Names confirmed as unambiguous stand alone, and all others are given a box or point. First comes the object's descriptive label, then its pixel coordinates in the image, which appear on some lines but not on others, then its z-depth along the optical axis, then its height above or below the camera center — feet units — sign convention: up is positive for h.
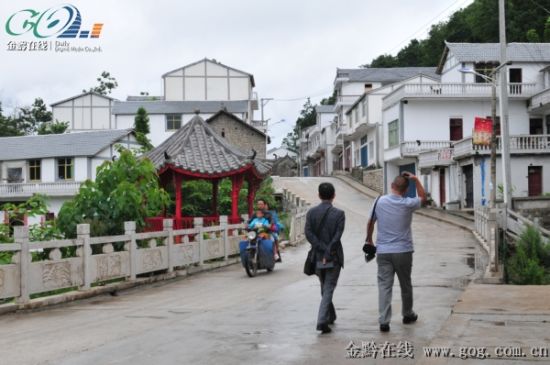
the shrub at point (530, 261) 45.52 -4.65
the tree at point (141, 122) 173.17 +21.09
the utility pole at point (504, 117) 82.89 +10.15
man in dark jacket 25.44 -1.39
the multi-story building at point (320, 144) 265.54 +24.64
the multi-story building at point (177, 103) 200.64 +32.25
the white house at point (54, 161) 165.48 +11.12
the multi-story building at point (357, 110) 179.73 +26.54
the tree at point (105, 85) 289.31 +51.67
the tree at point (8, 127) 239.30 +28.54
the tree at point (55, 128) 205.05 +24.15
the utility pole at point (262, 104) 223.10 +32.71
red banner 97.66 +9.84
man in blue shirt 24.91 -1.26
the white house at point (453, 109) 128.36 +18.30
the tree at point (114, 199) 46.42 +0.43
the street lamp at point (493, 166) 87.97 +4.36
